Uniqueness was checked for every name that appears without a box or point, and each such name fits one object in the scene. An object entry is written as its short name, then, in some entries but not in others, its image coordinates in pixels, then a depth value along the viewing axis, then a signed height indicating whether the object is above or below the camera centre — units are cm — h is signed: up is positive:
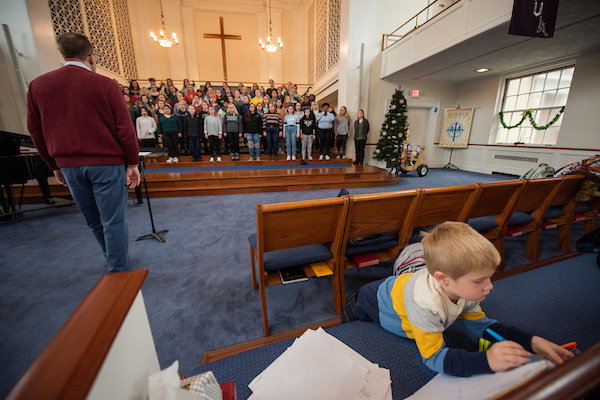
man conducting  135 +4
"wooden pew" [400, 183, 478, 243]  152 -42
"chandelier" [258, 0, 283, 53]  804 +317
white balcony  359 +179
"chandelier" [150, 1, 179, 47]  735 +311
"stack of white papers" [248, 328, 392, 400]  69 -71
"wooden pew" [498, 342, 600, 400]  34 -35
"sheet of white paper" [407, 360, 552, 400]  52 -62
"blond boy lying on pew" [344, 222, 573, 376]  65 -52
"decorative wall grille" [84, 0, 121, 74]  632 +302
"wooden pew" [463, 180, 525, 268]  167 -47
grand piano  275 -30
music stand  249 -99
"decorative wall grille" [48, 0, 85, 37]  515 +282
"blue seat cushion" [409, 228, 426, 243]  174 -69
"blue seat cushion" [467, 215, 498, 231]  184 -63
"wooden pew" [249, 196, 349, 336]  118 -47
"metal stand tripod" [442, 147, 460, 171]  792 -77
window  537 +92
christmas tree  659 +33
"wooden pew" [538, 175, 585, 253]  200 -62
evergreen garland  523 +50
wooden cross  970 +424
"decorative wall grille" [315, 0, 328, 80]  833 +366
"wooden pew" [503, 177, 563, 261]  181 -53
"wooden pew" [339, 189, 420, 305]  134 -44
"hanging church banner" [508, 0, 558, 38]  307 +159
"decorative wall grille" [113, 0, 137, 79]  773 +345
